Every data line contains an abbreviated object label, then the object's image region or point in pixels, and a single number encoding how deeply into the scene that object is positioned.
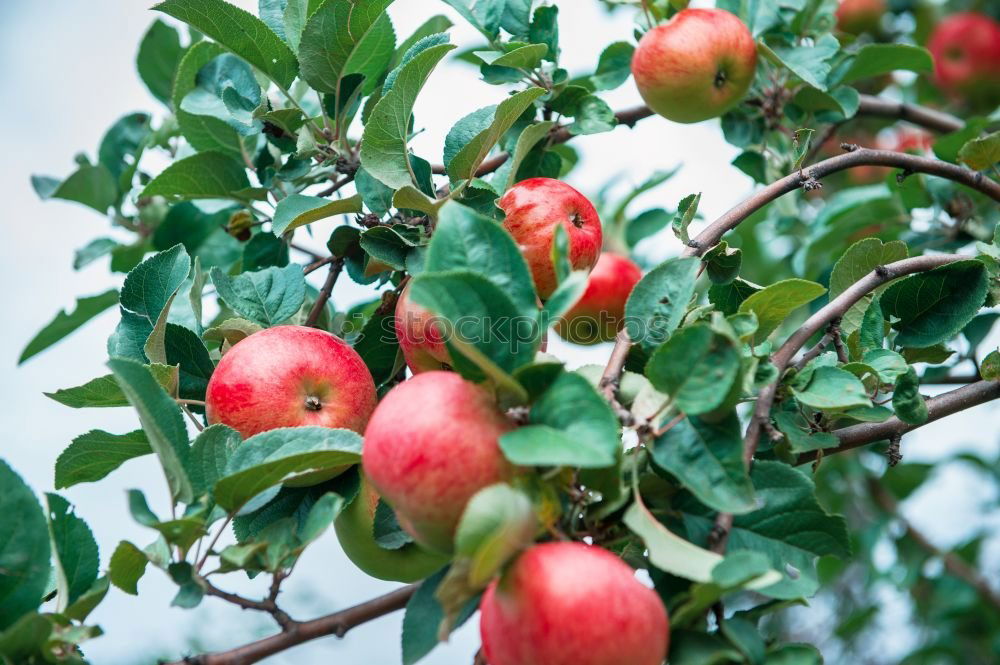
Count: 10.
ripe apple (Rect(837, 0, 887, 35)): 1.96
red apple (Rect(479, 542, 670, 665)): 0.46
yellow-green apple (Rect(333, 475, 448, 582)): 0.71
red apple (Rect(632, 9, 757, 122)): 0.91
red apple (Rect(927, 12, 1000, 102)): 1.95
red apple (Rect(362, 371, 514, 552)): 0.49
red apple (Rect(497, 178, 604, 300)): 0.75
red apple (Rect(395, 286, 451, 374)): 0.68
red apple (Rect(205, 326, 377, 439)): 0.69
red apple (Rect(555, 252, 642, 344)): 1.02
